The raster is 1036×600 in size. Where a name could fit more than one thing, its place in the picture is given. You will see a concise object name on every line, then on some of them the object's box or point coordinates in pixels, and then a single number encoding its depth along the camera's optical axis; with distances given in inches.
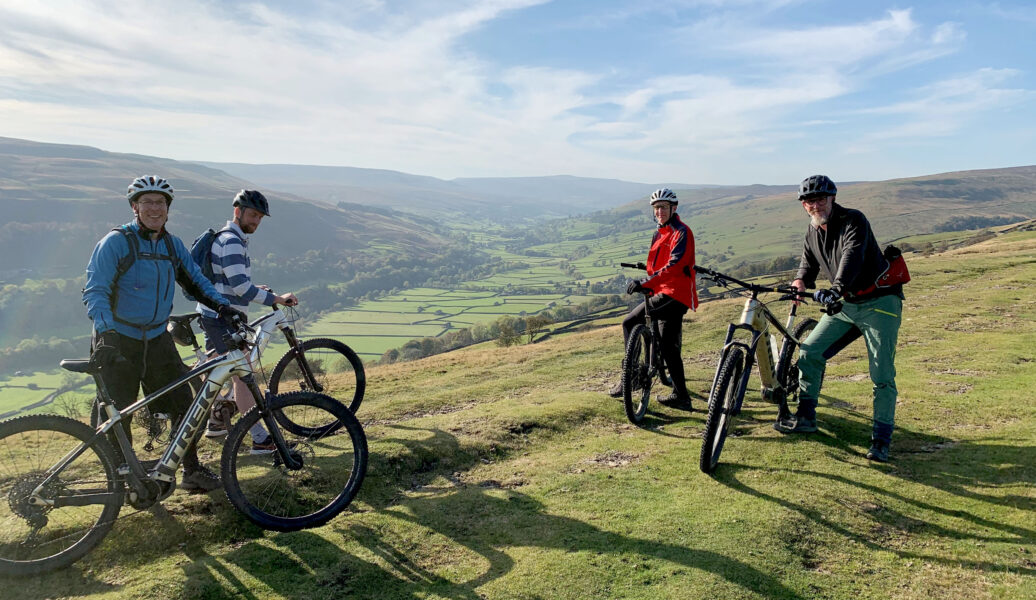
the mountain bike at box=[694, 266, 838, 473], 259.0
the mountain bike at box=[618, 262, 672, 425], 338.3
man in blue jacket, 209.5
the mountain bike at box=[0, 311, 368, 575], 189.8
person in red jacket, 334.0
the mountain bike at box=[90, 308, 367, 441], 242.5
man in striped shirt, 279.0
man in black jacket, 270.7
